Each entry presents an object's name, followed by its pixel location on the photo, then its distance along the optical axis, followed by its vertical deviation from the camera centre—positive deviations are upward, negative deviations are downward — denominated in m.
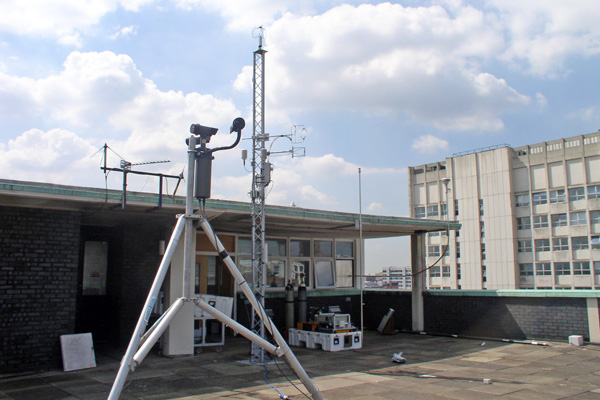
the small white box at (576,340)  12.16 -1.64
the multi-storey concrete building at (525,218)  52.69 +5.66
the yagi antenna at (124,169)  8.73 +1.74
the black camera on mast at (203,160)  5.48 +1.18
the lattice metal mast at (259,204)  10.22 +1.38
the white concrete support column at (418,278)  15.88 -0.23
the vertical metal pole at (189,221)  5.43 +0.55
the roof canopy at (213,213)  8.83 +1.26
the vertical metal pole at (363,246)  13.03 +0.89
